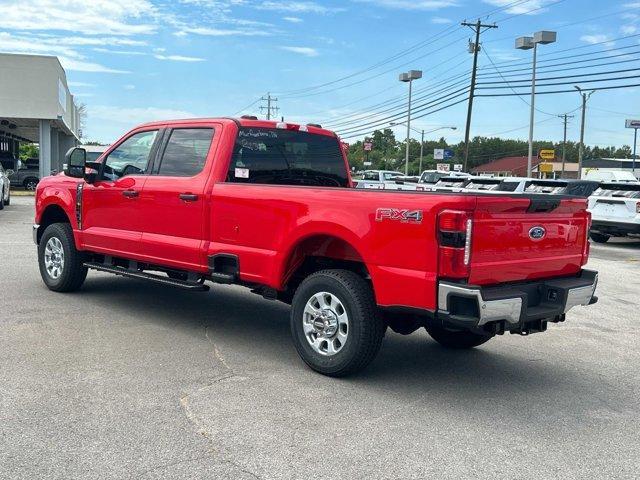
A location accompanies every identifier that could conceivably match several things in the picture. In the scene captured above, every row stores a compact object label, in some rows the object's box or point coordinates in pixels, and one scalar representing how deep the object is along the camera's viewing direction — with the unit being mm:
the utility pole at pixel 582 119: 58222
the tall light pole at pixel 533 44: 39562
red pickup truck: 4625
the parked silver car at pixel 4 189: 21641
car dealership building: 33531
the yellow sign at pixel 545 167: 81812
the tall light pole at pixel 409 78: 56594
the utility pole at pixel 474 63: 45656
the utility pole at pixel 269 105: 92750
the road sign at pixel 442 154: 67375
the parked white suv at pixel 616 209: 16484
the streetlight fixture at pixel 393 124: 60819
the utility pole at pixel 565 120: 92625
